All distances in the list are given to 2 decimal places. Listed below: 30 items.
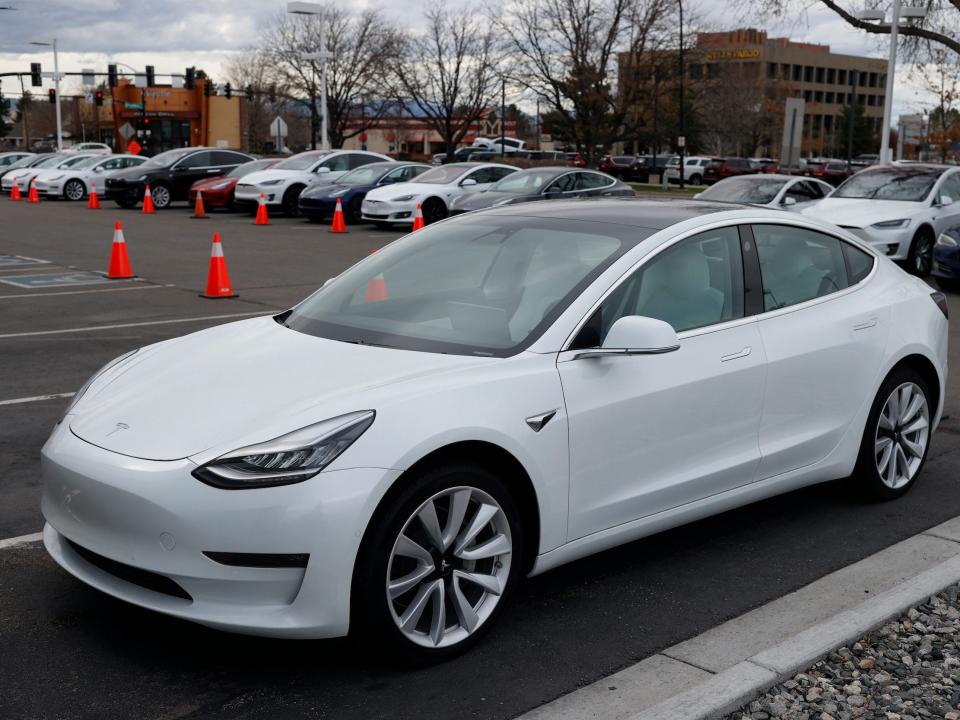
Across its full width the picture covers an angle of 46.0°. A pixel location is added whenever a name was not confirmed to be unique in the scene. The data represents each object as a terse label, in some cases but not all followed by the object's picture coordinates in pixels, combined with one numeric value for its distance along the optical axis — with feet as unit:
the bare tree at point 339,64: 192.60
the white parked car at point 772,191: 59.36
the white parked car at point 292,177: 90.33
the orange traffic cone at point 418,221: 68.49
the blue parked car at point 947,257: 47.03
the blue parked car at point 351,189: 82.64
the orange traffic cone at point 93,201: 98.22
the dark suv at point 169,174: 99.25
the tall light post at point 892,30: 98.32
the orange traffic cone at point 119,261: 47.91
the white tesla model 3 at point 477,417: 11.27
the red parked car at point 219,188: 94.73
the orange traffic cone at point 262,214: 82.64
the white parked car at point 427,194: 77.41
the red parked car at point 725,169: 204.48
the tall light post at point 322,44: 119.24
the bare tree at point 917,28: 100.27
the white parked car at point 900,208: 52.37
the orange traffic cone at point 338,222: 76.61
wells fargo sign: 410.93
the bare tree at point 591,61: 161.68
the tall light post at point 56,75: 210.47
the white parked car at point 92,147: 181.47
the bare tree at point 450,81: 184.34
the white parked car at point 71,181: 110.52
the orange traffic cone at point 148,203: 93.95
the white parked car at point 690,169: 196.13
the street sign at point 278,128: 132.16
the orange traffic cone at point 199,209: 87.25
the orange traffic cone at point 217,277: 42.55
